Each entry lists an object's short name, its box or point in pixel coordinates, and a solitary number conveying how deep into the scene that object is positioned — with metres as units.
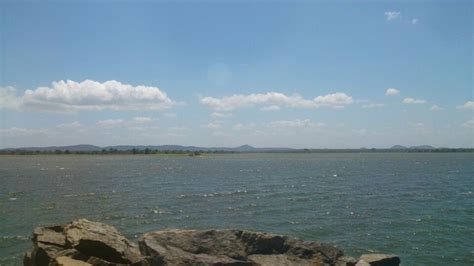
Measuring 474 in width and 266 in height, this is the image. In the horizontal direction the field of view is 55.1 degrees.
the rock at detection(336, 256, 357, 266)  15.55
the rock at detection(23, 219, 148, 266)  15.21
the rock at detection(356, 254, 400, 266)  17.30
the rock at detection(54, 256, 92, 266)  13.86
